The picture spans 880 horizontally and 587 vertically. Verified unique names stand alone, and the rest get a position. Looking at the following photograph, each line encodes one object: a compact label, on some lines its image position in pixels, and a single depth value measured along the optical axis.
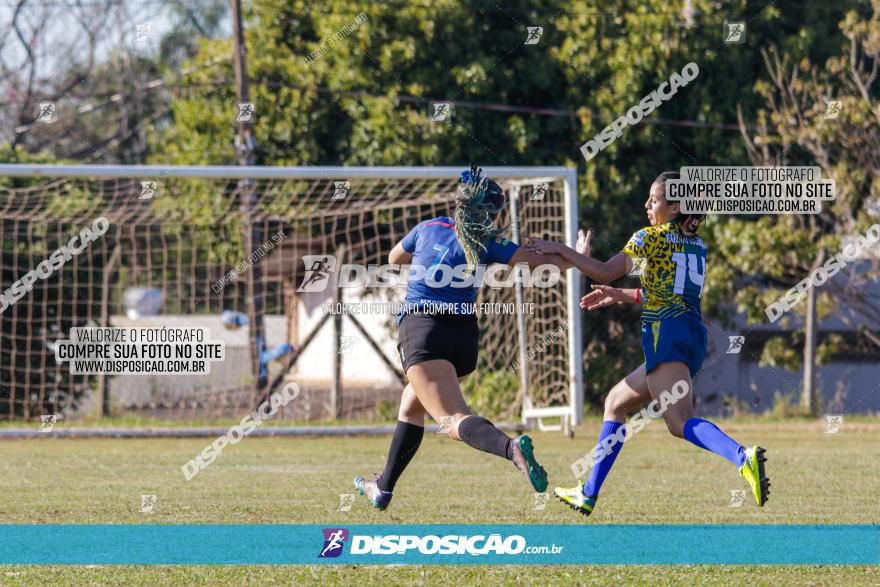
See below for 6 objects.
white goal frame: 14.09
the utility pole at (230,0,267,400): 17.30
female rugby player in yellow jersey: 7.10
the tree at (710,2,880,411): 17.78
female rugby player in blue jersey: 6.99
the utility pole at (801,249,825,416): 17.81
